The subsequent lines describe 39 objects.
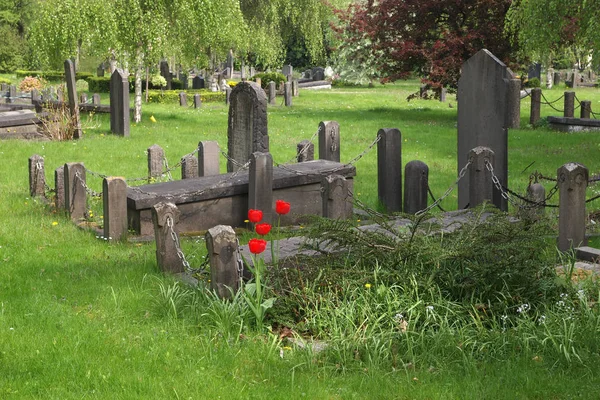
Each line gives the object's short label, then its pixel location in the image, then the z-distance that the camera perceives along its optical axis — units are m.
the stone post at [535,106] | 24.51
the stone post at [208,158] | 13.53
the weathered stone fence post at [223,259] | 7.32
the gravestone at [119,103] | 21.19
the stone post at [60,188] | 12.38
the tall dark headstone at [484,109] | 11.55
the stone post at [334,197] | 9.57
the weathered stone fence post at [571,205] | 8.71
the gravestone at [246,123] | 12.57
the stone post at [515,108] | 23.06
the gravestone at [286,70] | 50.05
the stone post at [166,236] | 8.44
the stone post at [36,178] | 13.25
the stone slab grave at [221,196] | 10.92
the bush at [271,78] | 39.84
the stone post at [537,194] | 10.26
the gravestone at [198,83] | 43.28
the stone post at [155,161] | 14.22
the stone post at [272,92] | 33.41
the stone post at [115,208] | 10.38
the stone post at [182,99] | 33.41
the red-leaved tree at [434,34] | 26.33
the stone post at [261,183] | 11.04
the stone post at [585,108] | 24.02
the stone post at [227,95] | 32.78
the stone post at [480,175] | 10.21
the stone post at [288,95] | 33.28
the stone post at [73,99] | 20.80
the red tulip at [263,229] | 7.02
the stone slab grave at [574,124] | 22.53
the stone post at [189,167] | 13.55
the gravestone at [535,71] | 48.94
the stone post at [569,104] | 24.59
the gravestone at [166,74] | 41.91
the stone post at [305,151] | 13.82
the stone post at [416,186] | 11.57
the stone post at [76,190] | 11.75
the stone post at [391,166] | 12.28
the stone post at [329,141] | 14.22
